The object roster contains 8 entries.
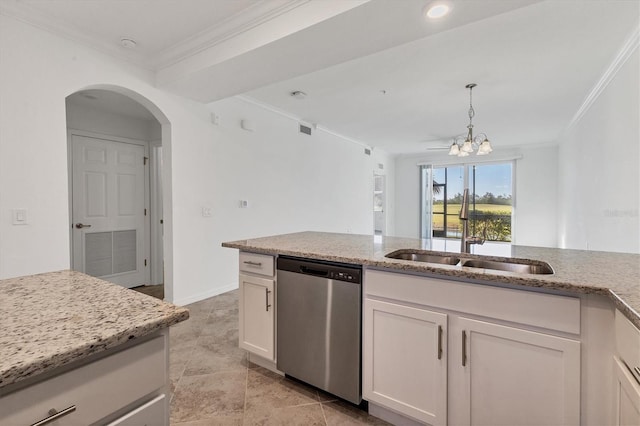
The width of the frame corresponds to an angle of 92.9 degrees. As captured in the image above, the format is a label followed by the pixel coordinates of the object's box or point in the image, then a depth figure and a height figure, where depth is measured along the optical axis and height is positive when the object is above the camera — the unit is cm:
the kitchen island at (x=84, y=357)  59 -33
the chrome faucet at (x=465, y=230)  185 -15
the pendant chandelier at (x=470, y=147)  391 +82
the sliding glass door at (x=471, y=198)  786 +23
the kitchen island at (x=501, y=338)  112 -56
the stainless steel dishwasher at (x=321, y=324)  169 -70
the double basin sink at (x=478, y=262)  153 -31
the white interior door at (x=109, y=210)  377 -4
